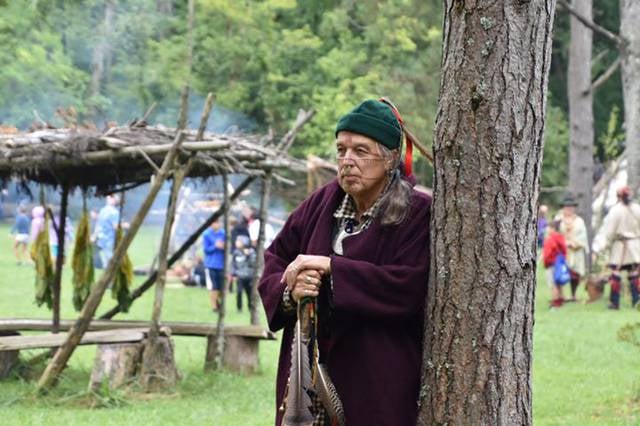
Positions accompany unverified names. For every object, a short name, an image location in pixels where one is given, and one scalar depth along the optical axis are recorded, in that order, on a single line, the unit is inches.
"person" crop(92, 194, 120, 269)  988.6
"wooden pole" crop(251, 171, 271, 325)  511.8
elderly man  181.0
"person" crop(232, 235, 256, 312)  805.2
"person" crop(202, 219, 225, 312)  796.0
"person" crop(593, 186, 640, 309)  767.1
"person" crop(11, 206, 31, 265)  1192.2
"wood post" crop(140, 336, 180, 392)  459.8
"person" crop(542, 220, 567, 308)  816.3
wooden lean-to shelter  443.8
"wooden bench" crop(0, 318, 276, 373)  515.8
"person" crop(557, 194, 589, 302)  839.1
